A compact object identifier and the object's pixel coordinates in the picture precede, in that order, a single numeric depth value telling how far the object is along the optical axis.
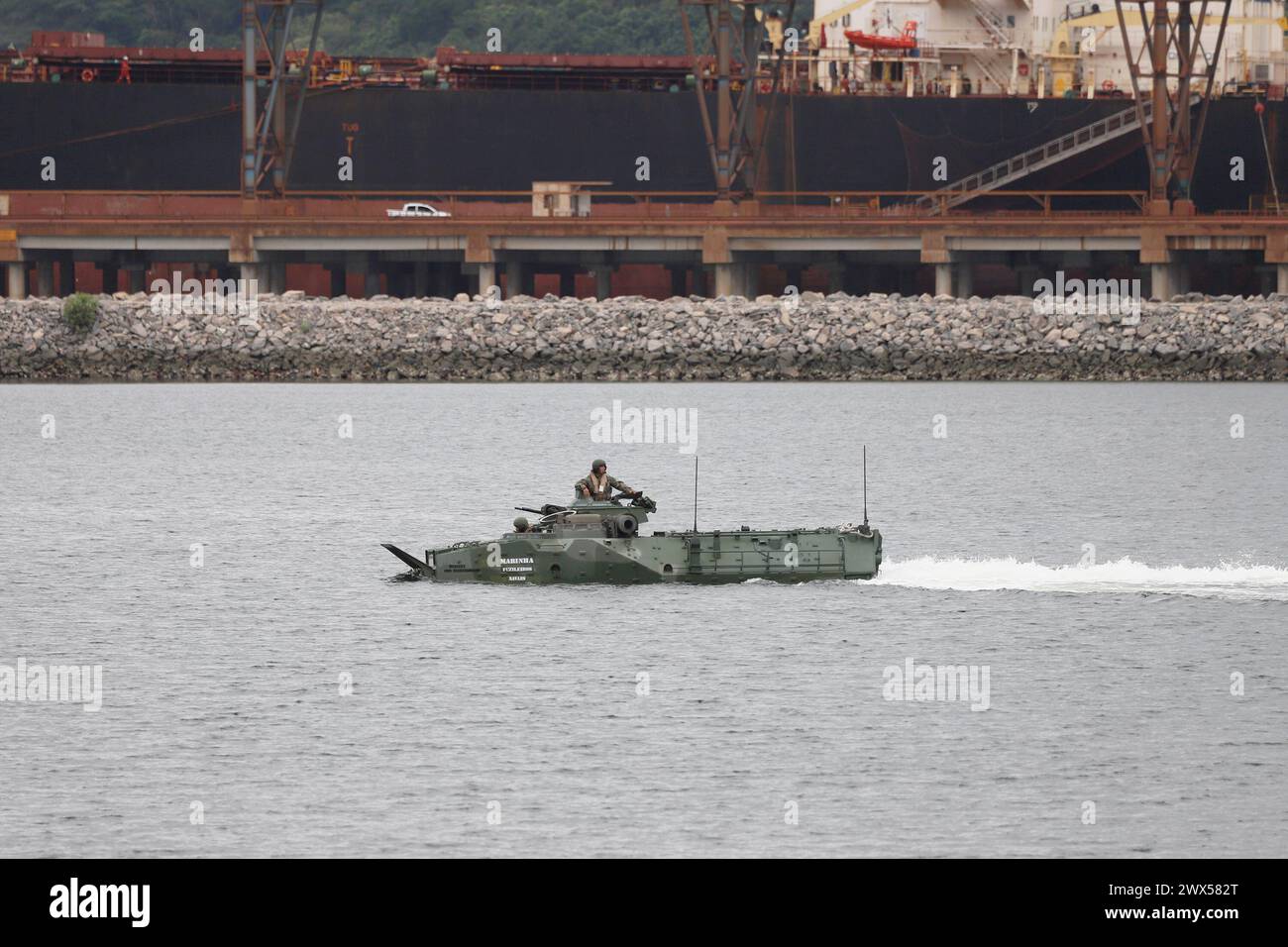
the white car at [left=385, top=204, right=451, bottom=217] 109.75
